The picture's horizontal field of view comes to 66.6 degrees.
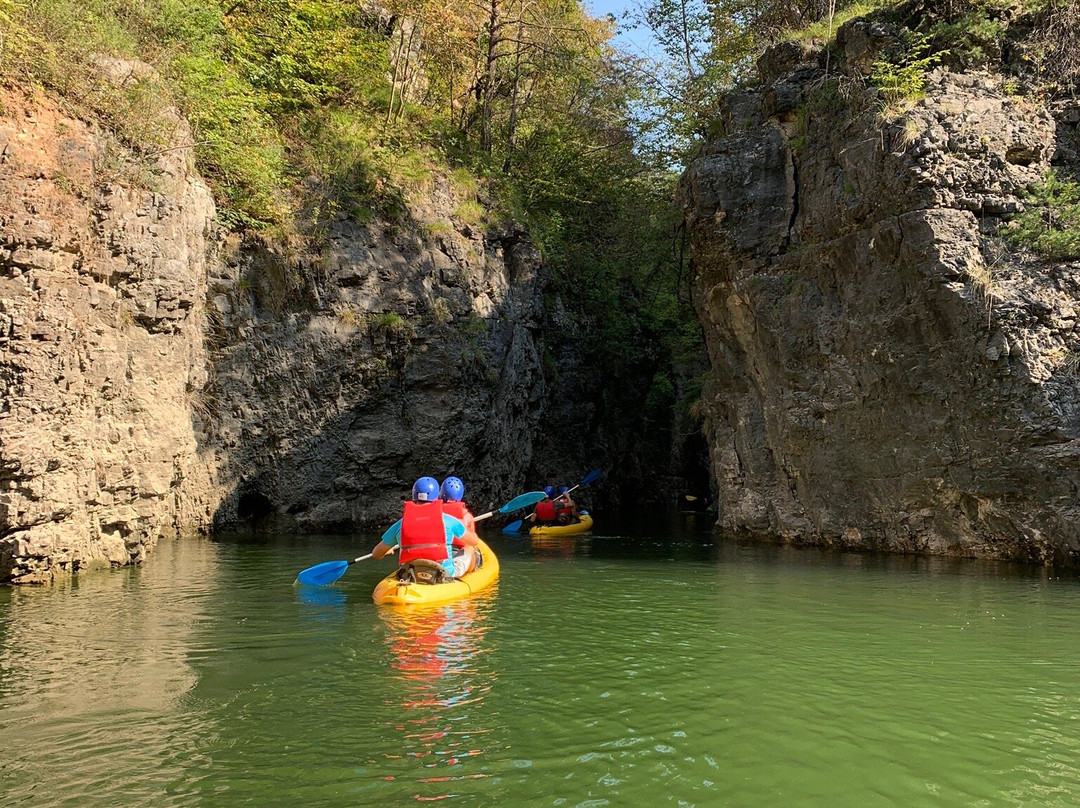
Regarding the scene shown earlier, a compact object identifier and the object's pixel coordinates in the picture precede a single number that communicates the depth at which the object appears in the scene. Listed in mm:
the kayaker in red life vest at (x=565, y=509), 17500
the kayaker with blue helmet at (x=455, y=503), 9234
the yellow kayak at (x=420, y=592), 7809
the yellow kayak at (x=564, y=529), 16672
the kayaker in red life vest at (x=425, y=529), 8125
